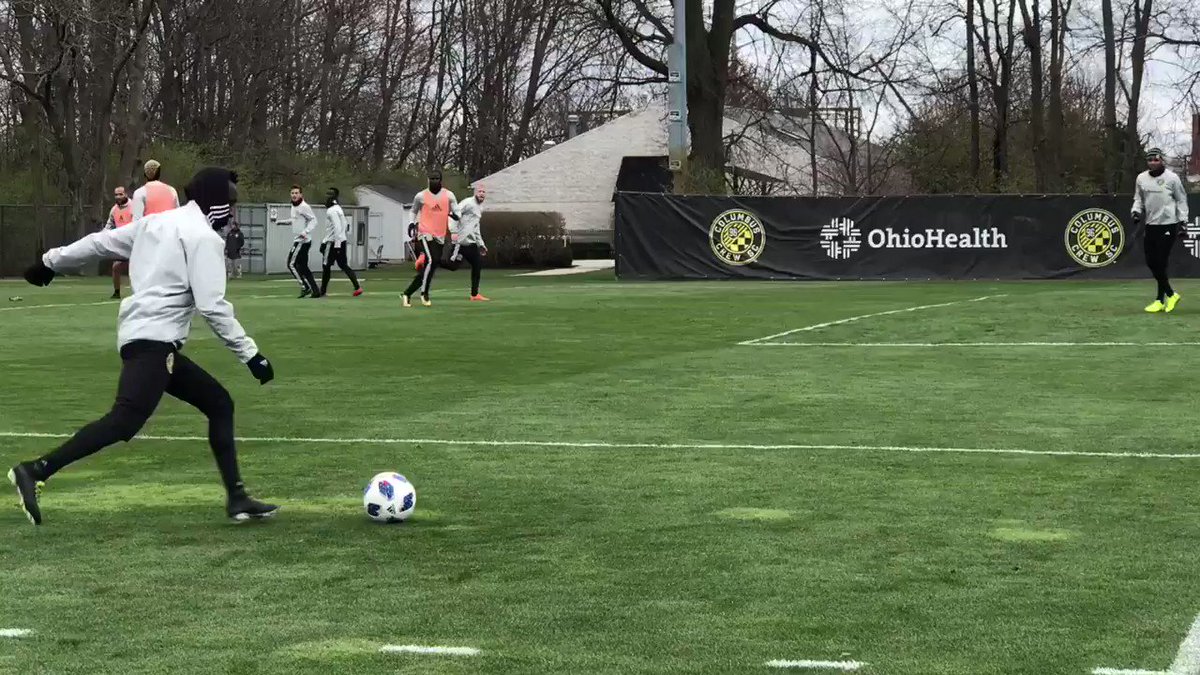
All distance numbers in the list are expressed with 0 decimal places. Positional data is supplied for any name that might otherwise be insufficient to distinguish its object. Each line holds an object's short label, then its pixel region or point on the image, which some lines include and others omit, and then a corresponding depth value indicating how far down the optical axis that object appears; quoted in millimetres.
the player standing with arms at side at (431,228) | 24547
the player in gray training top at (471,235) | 25719
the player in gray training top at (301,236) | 27766
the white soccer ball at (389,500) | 7547
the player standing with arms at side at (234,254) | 35284
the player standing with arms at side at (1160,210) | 20266
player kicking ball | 7430
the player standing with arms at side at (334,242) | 27564
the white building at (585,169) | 71625
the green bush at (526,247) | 48719
